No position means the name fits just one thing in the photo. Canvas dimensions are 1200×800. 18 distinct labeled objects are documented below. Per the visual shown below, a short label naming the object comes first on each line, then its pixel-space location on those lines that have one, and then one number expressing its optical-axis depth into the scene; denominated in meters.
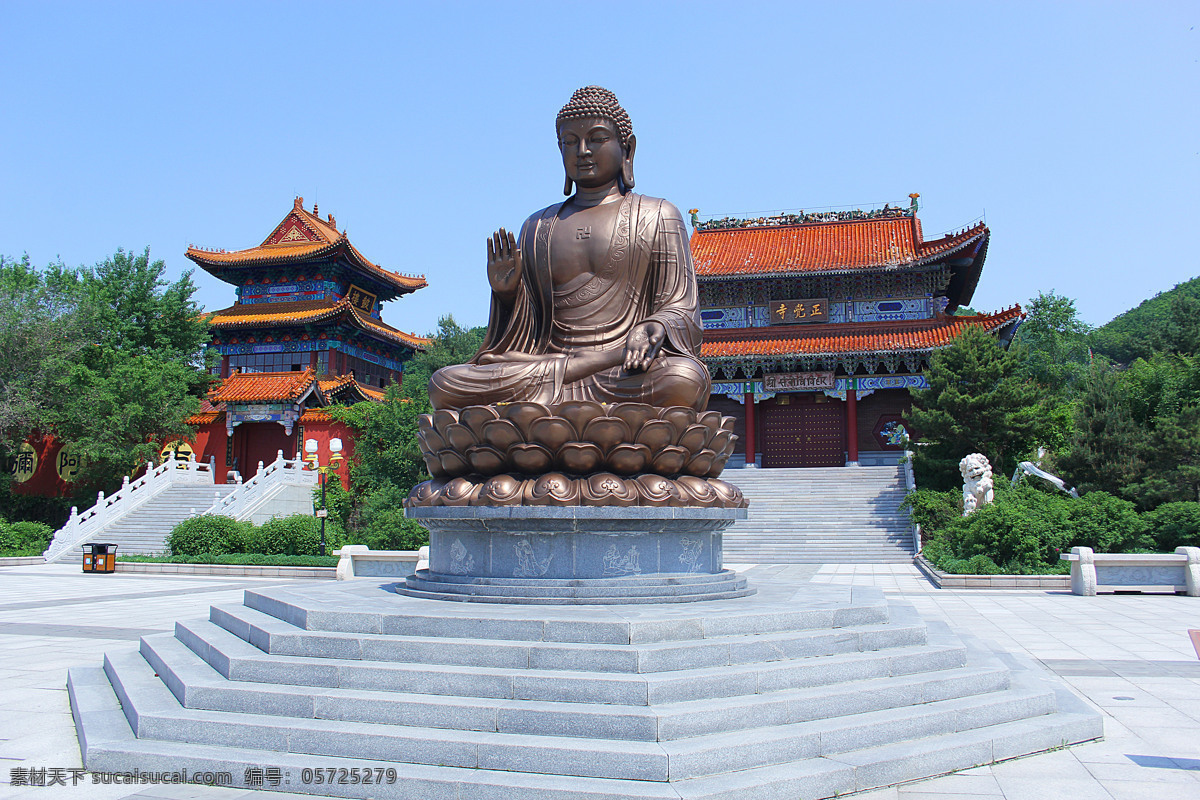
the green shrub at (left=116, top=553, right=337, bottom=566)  16.58
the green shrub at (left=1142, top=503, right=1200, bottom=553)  13.69
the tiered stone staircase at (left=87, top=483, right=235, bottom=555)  20.97
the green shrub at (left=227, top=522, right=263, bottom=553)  19.23
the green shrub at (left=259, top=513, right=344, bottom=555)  19.11
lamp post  18.12
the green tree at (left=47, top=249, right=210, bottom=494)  24.80
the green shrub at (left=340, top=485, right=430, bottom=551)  19.03
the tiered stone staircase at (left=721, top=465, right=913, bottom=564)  18.48
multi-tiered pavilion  29.72
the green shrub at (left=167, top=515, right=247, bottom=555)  19.05
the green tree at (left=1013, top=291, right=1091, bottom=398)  37.75
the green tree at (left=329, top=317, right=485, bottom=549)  19.41
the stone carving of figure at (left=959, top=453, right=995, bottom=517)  16.52
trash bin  17.23
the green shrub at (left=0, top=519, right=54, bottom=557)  21.16
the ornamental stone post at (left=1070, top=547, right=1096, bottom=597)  11.72
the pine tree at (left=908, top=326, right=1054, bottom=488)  20.17
